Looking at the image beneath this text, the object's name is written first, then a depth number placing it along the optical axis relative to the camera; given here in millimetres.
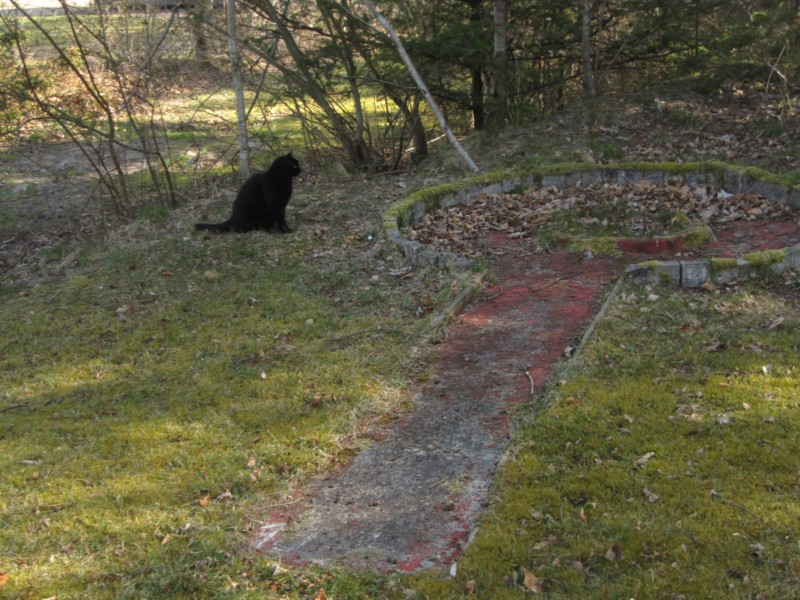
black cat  9562
